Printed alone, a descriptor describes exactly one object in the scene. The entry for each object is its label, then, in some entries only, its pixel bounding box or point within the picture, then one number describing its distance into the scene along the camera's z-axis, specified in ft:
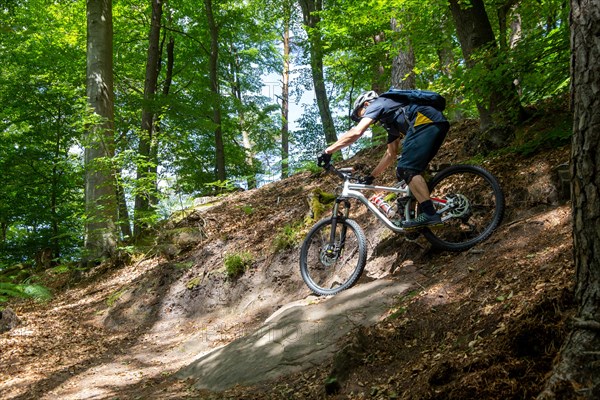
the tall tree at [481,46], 19.79
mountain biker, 15.46
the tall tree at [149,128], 30.40
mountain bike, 16.10
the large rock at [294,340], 12.88
